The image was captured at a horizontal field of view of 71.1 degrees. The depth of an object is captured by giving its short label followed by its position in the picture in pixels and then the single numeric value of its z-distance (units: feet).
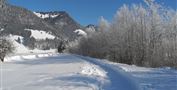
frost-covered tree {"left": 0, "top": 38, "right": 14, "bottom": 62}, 54.72
